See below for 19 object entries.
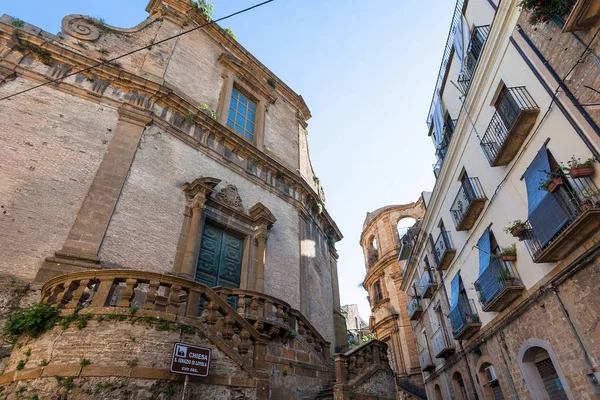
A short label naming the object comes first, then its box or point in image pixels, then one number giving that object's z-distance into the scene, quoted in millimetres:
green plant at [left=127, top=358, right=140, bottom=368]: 4578
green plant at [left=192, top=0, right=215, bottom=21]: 14641
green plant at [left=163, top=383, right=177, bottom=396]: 4621
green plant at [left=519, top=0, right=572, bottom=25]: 5938
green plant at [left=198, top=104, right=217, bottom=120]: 12019
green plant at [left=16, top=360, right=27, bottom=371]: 4578
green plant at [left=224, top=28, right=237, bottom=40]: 15861
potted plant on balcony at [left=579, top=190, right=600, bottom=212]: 5414
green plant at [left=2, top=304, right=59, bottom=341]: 4789
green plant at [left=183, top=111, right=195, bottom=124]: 11234
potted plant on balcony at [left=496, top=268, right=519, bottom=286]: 8156
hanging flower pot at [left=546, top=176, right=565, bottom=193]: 6012
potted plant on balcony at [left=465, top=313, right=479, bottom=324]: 10531
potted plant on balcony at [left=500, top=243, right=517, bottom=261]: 8250
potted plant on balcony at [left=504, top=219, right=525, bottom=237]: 7222
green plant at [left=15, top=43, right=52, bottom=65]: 9172
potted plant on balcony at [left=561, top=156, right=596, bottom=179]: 5637
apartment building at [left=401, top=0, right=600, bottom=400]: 5879
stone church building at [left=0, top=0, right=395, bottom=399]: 4844
